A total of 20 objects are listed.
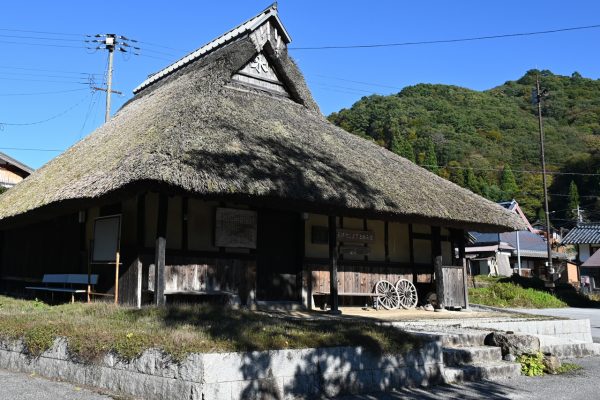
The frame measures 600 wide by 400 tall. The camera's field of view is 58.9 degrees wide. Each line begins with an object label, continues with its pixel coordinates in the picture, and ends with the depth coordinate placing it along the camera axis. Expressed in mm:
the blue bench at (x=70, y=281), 11508
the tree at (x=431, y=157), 57397
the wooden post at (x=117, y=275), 10310
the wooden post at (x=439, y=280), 15094
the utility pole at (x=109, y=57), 29328
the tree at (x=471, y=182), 62444
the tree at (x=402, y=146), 54594
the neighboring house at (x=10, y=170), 29791
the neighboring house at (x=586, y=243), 36325
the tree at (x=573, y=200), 63069
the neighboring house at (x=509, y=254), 40281
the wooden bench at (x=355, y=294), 13462
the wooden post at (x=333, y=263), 12578
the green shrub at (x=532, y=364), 8219
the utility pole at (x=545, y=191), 29756
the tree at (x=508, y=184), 63675
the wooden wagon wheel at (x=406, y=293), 15031
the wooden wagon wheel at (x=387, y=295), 14594
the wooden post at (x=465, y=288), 16000
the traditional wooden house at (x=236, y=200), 10047
